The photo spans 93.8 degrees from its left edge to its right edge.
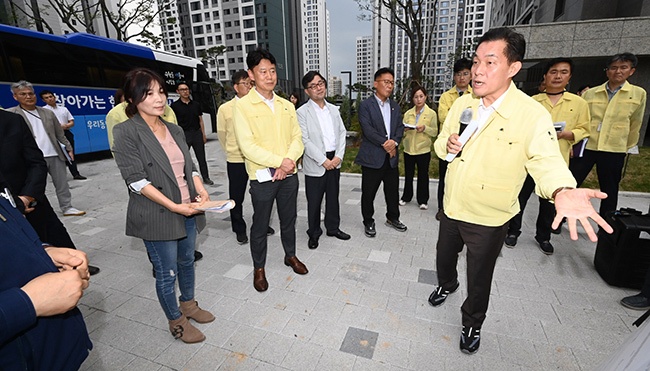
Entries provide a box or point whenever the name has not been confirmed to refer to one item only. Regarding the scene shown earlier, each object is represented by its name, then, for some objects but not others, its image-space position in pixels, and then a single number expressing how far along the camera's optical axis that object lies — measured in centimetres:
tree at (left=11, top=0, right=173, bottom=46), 1500
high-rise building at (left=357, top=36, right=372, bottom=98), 12462
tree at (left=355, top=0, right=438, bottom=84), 1213
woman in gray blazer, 184
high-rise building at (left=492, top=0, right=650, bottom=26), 1123
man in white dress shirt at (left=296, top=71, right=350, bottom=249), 347
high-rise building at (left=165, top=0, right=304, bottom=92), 5231
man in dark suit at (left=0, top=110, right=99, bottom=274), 217
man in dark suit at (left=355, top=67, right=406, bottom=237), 376
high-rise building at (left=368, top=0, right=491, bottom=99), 7612
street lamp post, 1422
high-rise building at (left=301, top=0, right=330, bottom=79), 10431
